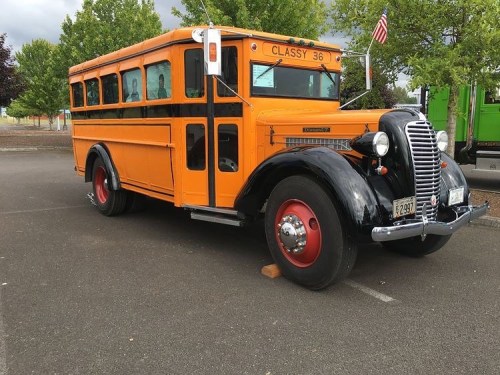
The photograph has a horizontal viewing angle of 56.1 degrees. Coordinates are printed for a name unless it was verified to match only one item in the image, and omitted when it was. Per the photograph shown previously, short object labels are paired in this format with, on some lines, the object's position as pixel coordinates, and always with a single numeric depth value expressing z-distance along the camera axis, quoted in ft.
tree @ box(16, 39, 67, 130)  98.07
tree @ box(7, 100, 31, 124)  114.48
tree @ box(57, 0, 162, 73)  59.95
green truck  30.53
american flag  19.71
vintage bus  12.81
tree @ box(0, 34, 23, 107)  73.10
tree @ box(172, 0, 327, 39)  39.11
